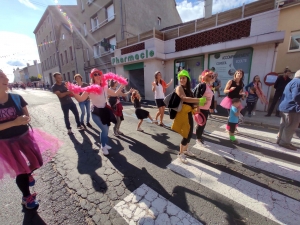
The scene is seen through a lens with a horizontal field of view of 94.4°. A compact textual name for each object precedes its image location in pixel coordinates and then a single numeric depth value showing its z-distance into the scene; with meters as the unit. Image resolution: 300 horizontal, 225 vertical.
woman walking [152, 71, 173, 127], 5.39
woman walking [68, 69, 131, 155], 3.10
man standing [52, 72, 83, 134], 4.47
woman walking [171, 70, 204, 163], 2.82
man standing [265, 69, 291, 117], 5.72
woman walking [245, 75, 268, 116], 5.89
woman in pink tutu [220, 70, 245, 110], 4.11
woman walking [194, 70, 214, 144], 3.21
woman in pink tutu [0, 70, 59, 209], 1.87
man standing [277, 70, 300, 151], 3.21
